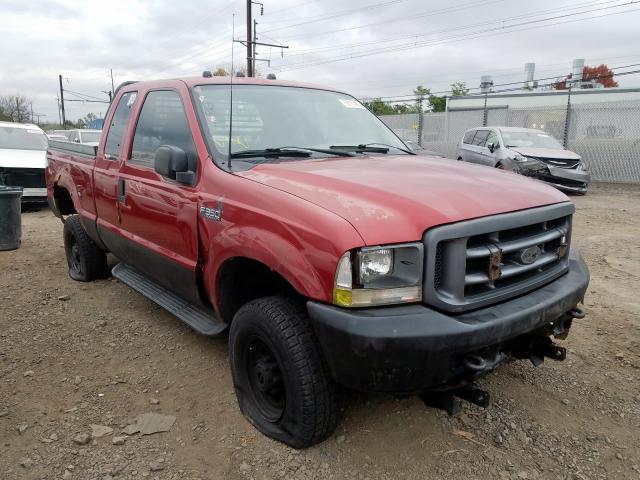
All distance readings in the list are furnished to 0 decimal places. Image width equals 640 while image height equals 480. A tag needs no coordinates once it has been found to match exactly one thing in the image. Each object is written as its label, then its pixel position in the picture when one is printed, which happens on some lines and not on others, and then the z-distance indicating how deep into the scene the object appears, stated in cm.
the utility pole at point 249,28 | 2593
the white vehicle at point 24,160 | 962
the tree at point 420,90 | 4898
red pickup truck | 213
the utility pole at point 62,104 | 5824
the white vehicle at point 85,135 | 1655
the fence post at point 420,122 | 2038
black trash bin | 666
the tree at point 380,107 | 2594
